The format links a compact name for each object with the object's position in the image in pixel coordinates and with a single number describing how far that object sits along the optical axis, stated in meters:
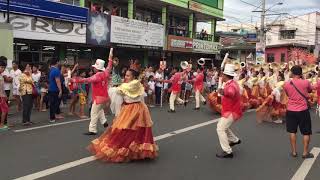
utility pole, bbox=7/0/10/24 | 12.40
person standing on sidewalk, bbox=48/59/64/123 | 8.83
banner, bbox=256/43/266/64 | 24.71
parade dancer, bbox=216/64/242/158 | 5.94
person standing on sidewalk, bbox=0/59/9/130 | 7.53
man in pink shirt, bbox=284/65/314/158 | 6.02
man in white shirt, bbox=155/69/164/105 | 13.22
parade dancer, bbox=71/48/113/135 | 7.25
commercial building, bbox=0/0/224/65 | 14.07
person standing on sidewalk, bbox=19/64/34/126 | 8.34
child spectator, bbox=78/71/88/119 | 9.83
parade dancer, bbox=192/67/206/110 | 12.29
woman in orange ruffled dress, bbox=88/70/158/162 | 5.42
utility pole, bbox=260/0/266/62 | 26.80
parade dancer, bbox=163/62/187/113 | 11.42
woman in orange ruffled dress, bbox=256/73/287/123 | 9.64
